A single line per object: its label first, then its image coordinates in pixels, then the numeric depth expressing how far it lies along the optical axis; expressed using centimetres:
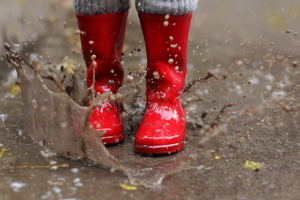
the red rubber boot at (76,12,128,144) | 224
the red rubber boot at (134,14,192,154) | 221
